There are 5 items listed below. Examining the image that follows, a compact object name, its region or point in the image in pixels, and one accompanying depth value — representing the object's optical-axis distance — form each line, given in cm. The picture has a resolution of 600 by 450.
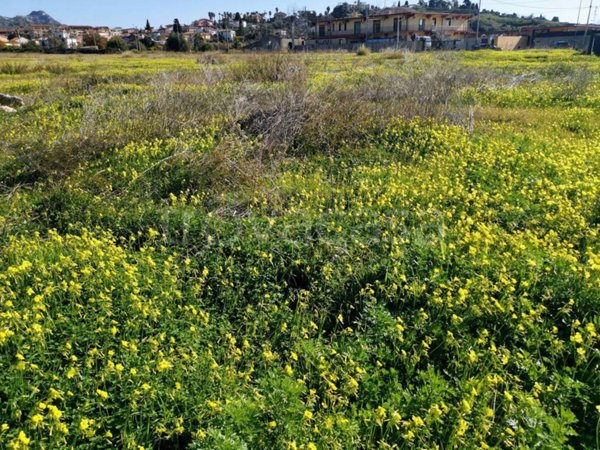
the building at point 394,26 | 5275
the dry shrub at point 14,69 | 2048
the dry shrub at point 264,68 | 1249
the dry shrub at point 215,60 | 1762
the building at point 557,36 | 4947
